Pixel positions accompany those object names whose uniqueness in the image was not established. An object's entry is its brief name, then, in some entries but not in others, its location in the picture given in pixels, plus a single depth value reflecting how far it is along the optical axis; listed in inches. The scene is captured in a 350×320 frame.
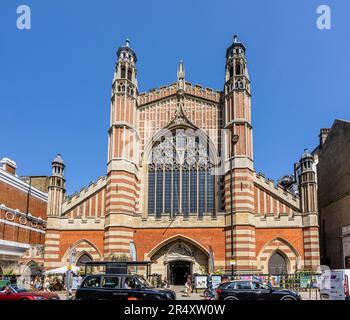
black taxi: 551.6
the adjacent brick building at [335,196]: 1306.6
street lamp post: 1272.9
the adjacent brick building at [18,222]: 1317.7
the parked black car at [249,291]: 640.4
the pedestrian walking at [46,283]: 1047.3
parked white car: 696.4
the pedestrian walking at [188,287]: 1033.4
